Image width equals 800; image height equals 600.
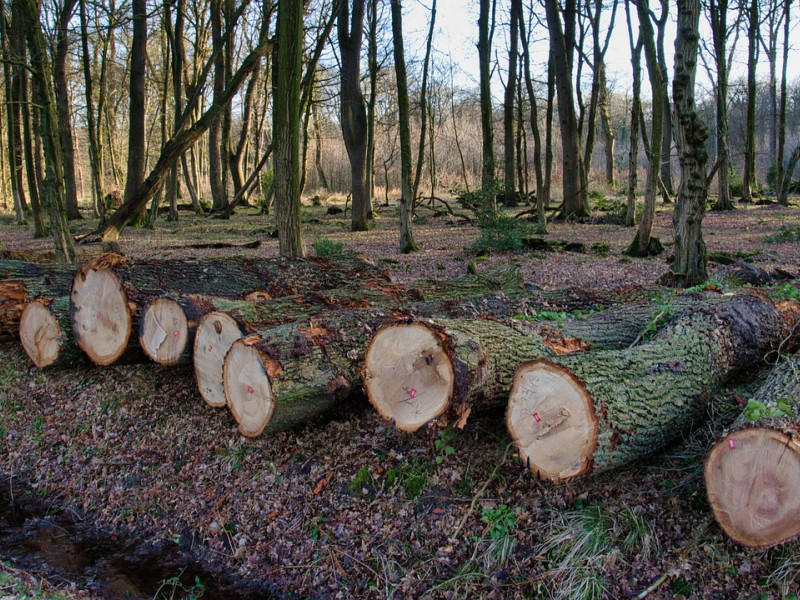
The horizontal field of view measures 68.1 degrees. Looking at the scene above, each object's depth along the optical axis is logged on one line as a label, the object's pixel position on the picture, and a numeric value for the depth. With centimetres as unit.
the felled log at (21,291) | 593
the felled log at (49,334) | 534
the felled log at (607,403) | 300
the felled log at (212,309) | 450
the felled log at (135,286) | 492
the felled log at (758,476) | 252
